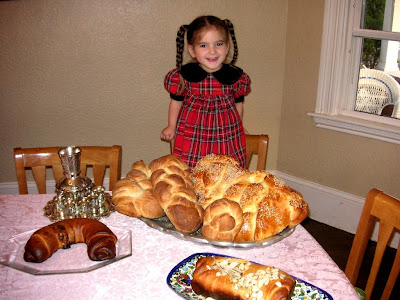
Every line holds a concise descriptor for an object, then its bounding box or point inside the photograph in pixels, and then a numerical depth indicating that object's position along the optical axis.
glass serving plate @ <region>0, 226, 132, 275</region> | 1.03
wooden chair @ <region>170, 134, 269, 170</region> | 1.90
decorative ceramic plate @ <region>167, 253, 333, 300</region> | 0.94
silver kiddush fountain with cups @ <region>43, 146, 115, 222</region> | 1.25
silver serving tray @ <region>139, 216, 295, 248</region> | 1.08
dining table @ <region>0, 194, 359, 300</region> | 0.98
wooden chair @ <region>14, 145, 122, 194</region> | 1.70
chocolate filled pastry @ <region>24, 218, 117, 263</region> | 1.04
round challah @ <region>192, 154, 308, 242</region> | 1.11
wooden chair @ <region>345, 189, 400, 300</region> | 1.21
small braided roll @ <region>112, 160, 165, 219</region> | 1.18
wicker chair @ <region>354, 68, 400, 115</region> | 2.60
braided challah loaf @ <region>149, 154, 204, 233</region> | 1.11
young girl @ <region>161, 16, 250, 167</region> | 2.11
